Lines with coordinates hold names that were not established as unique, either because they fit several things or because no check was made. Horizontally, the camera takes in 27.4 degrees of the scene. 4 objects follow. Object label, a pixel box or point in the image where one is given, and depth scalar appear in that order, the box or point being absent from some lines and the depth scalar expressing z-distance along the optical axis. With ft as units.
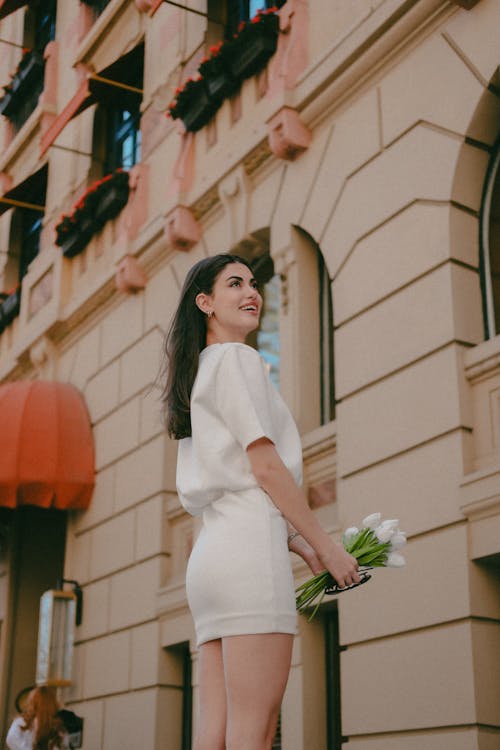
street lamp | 35.78
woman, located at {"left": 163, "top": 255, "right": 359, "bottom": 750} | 9.04
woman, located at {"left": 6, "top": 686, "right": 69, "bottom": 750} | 29.09
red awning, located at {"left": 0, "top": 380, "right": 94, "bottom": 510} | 37.01
